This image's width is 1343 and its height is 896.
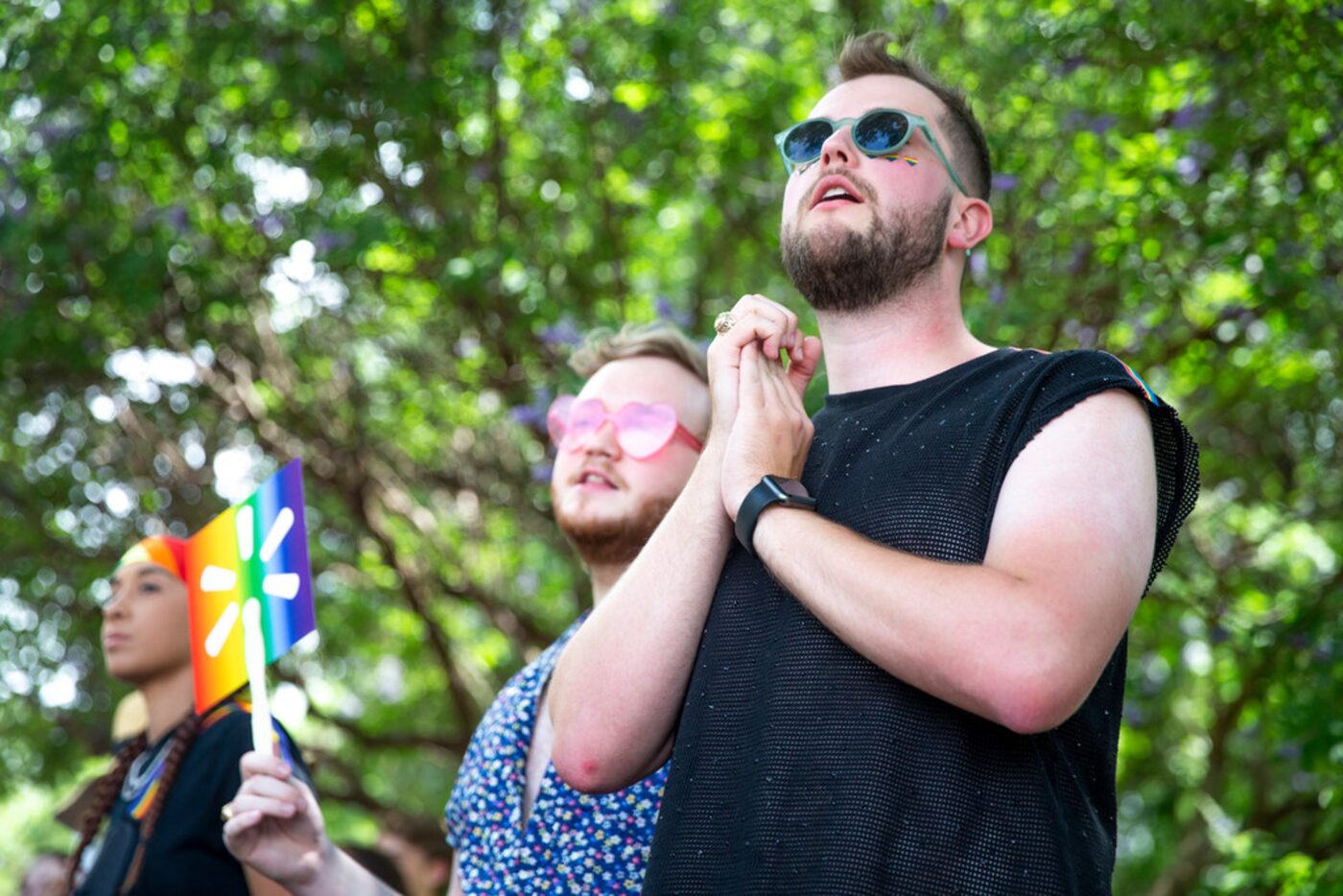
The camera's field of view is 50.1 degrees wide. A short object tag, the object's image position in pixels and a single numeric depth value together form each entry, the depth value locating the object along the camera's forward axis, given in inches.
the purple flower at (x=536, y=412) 223.1
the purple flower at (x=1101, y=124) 206.4
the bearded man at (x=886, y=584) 64.2
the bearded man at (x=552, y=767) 102.0
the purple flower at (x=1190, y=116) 194.2
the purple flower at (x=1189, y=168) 197.0
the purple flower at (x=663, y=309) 206.8
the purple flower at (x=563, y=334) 219.1
